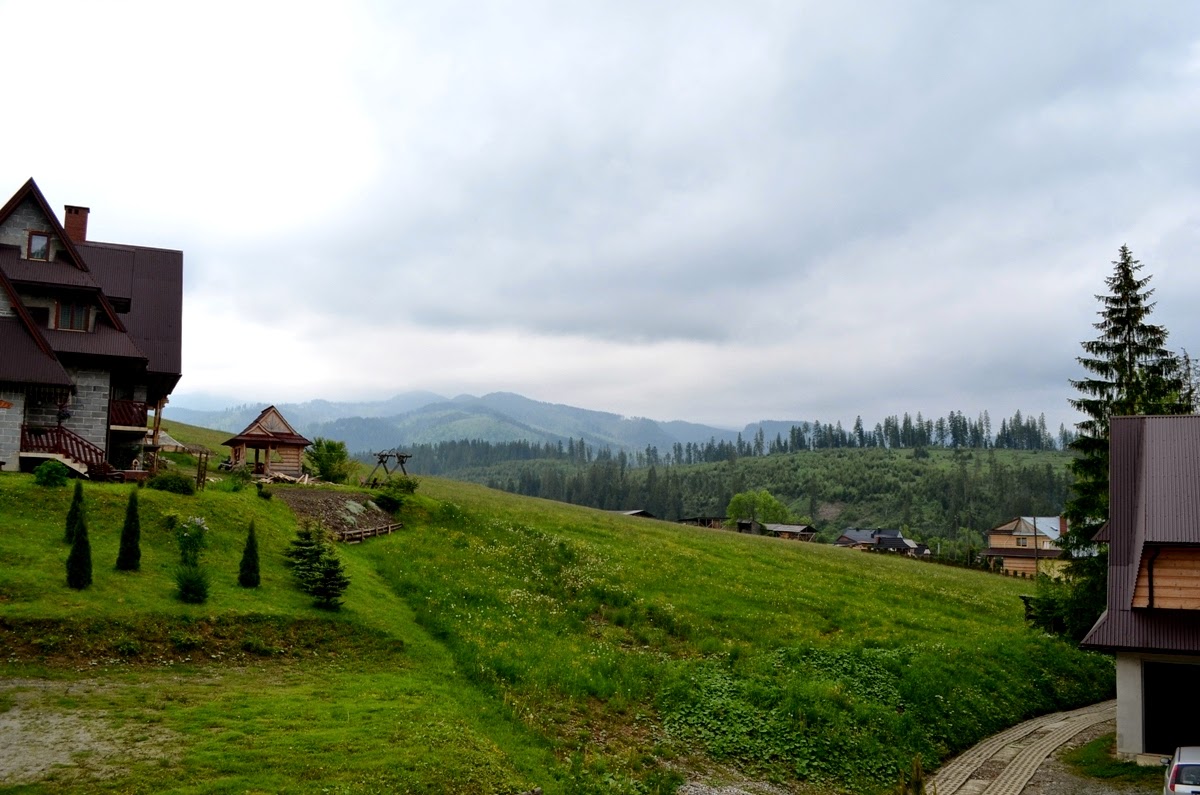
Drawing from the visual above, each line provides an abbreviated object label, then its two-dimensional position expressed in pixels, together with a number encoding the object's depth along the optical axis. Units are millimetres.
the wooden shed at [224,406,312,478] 55594
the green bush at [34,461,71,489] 30219
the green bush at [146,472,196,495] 33562
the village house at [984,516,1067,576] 114688
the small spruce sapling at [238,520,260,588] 26406
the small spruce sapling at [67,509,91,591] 22609
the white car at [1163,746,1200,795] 18312
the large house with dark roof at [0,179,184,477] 36594
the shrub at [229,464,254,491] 39781
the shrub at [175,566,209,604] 23500
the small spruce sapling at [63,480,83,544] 25562
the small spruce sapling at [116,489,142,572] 24750
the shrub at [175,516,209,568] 26547
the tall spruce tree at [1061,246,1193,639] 39750
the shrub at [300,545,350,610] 26609
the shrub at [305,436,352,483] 56375
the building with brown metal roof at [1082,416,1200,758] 25031
